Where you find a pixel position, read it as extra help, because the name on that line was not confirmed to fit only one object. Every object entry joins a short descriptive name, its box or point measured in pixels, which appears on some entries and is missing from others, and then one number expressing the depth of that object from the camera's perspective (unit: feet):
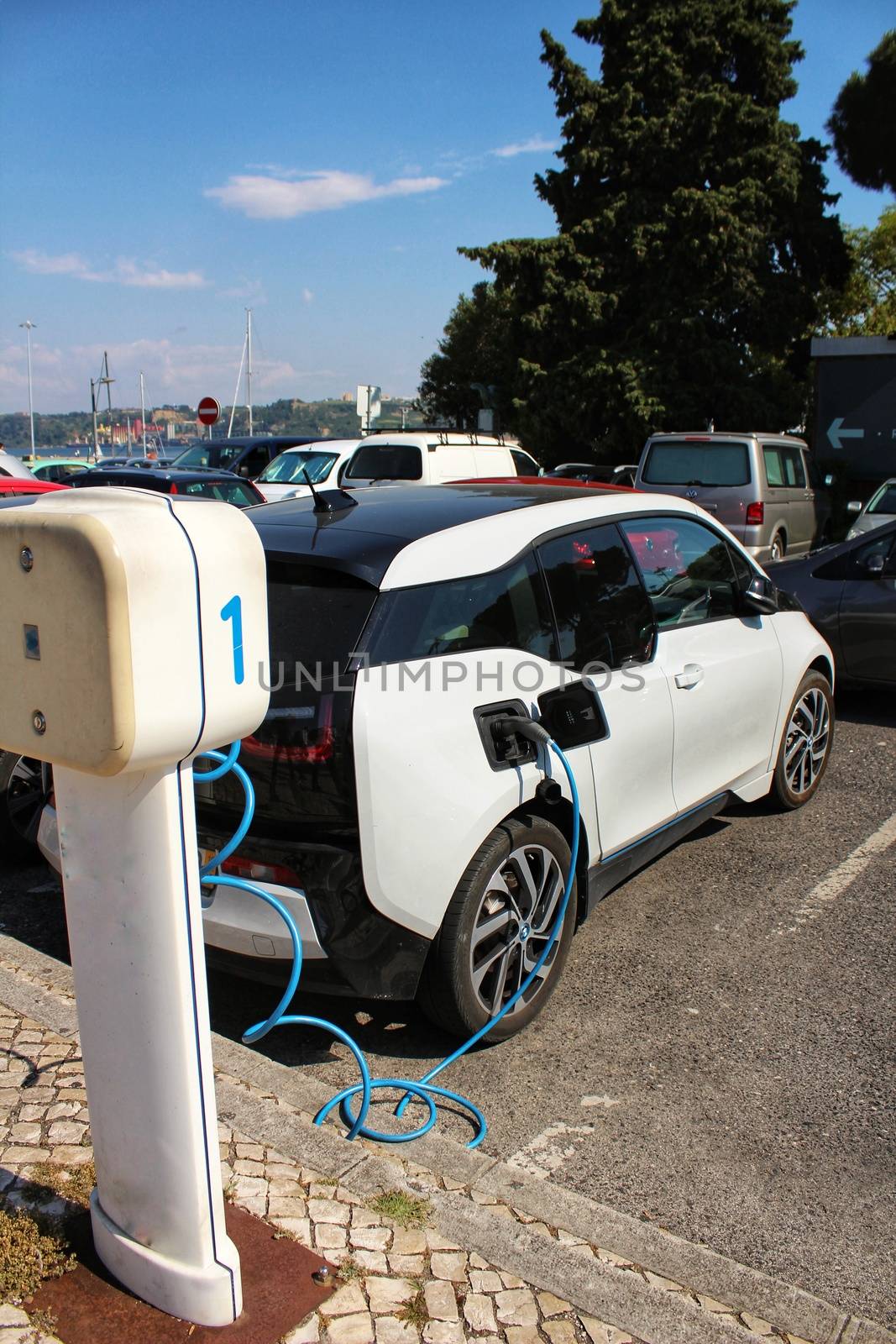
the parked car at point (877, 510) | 43.68
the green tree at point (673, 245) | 88.84
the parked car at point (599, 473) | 58.65
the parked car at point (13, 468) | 32.46
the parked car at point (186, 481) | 47.67
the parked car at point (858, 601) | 25.66
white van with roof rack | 52.44
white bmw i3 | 10.54
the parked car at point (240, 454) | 79.25
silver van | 45.44
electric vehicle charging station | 6.24
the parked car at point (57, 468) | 78.95
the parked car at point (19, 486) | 29.09
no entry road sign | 78.89
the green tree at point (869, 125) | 97.40
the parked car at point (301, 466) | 57.21
